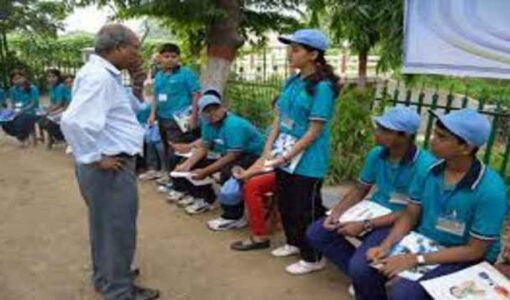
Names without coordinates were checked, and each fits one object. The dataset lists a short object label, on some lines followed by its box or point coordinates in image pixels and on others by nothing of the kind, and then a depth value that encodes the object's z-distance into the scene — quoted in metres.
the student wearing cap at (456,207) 2.87
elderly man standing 3.17
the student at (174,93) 5.99
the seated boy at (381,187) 3.43
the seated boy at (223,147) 4.97
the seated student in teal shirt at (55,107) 8.93
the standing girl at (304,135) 3.89
